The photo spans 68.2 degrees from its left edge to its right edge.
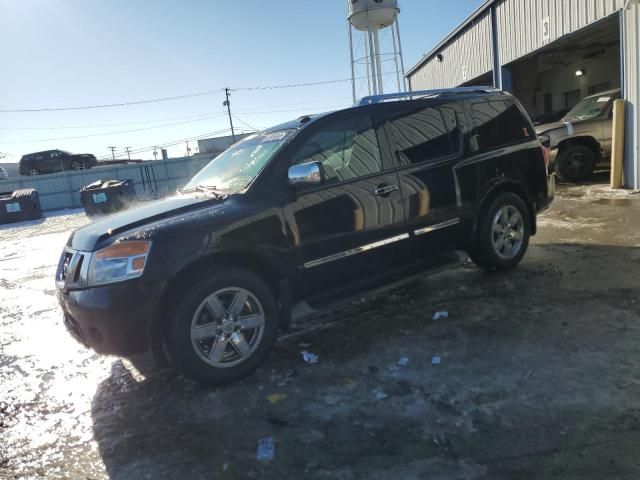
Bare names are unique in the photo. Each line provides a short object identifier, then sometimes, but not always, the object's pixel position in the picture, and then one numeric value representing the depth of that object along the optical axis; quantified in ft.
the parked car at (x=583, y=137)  33.63
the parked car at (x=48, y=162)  95.50
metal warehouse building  30.27
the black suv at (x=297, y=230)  10.09
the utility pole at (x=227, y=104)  178.60
